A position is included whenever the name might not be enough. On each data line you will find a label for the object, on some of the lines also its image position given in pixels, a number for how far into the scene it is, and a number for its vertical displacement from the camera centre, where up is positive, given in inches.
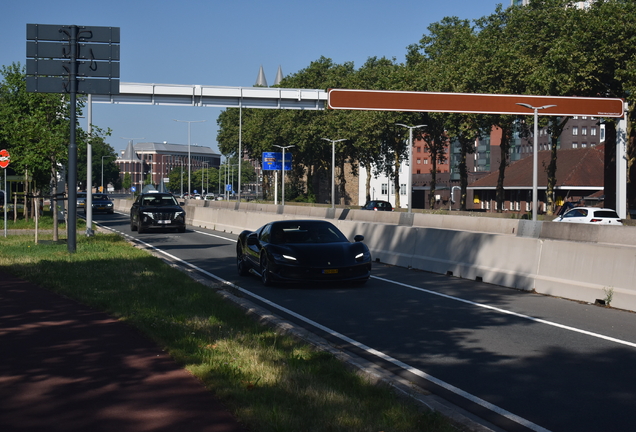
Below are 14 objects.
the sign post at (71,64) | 753.6 +126.5
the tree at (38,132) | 926.4 +72.1
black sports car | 532.4 -43.9
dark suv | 1280.8 -39.2
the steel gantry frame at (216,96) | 1964.8 +254.9
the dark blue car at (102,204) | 2353.6 -39.3
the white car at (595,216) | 1321.4 -37.2
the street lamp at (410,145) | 2167.8 +137.0
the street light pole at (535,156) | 1380.4 +69.7
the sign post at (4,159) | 1051.3 +43.7
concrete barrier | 460.1 -48.9
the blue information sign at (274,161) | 3120.1 +127.8
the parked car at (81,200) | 2377.0 -28.2
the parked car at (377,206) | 2544.3 -43.0
